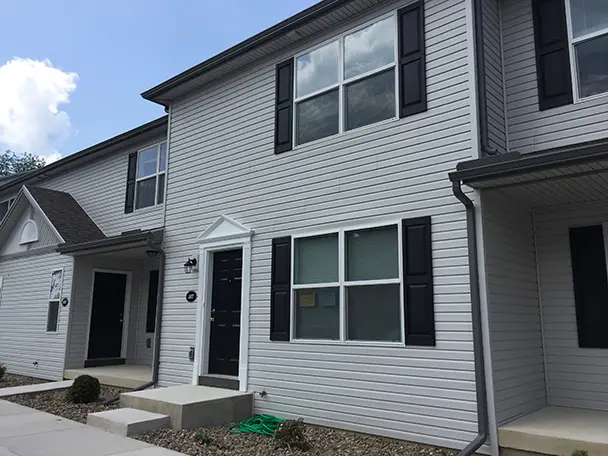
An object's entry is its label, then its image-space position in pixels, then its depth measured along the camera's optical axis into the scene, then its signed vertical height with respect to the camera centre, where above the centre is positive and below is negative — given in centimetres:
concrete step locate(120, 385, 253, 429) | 626 -108
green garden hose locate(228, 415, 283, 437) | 621 -129
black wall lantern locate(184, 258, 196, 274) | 832 +86
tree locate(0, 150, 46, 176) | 3762 +1140
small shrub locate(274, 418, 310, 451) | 543 -123
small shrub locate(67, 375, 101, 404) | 799 -113
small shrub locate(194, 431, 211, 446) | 568 -131
